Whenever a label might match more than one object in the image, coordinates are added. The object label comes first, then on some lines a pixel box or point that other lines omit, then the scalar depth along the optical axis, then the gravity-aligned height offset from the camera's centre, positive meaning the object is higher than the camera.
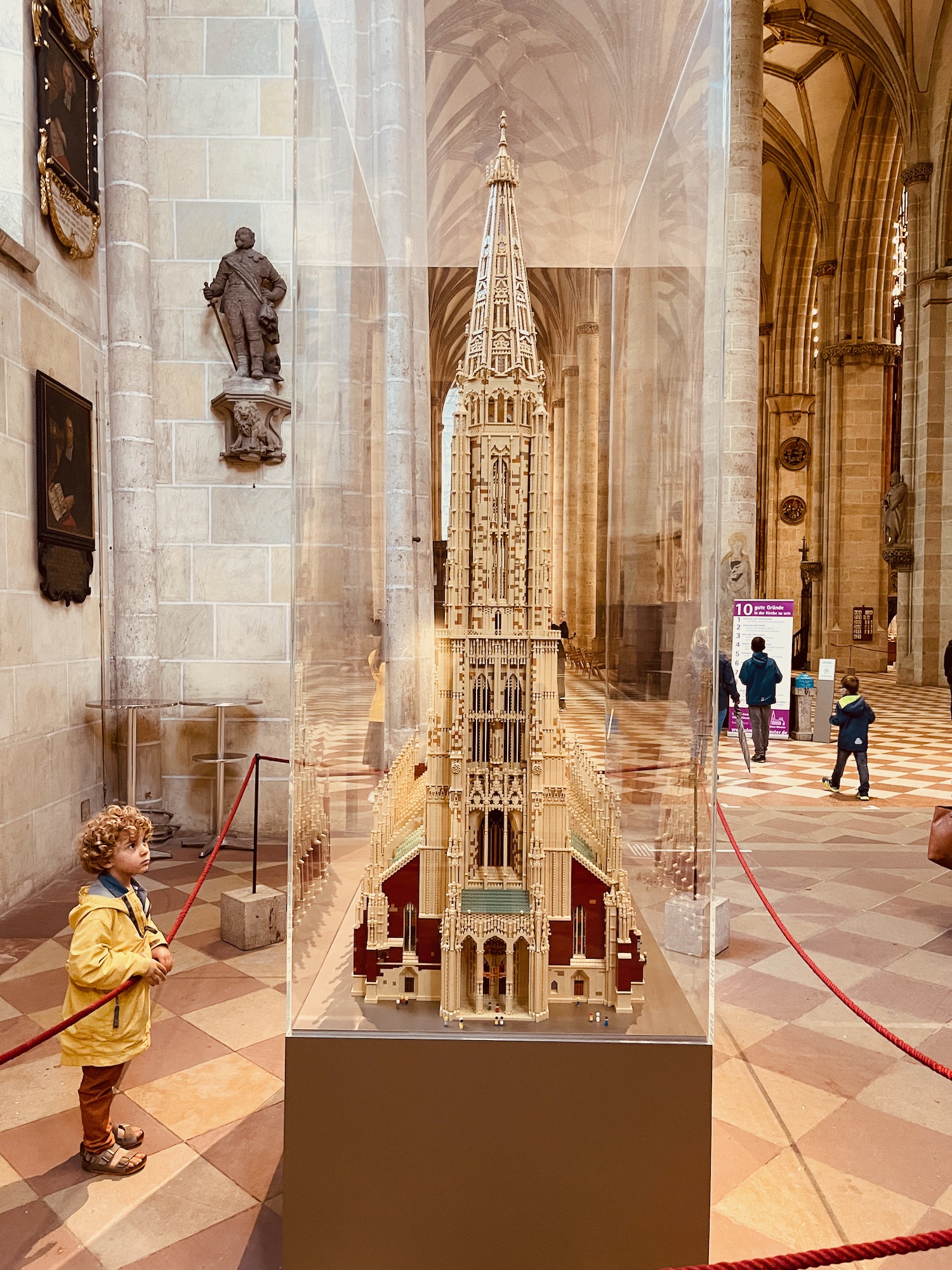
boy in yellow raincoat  3.12 -1.22
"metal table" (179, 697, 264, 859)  7.51 -1.21
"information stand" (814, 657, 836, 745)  14.58 -1.44
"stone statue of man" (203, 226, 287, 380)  7.46 +2.70
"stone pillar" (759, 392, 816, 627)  36.81 +5.51
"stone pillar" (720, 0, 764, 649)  14.92 +5.32
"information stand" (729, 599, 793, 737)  13.66 -0.11
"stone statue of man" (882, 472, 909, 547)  22.88 +2.89
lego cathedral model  2.71 -0.49
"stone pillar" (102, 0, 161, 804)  7.42 +2.20
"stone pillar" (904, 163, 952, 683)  21.94 +4.20
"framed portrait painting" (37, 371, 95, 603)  6.46 +0.97
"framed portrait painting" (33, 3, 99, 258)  6.42 +3.71
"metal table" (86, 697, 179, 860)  7.31 -0.82
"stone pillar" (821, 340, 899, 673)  28.14 +4.55
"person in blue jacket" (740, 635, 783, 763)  12.25 -0.90
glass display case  2.74 +0.36
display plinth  2.53 -1.53
